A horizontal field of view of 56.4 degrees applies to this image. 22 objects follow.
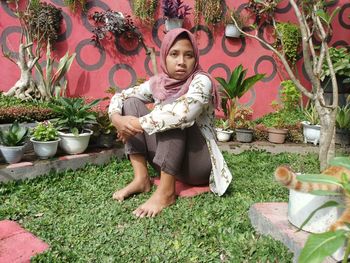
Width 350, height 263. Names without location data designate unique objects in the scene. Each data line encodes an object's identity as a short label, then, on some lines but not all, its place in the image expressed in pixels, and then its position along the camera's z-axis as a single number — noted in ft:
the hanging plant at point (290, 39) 17.94
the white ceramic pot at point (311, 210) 4.71
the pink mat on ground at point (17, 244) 5.08
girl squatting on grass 6.73
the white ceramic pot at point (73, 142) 10.05
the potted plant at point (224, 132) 14.73
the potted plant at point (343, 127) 14.60
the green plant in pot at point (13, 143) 8.86
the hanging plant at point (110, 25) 15.96
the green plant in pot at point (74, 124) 10.09
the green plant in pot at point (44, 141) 9.48
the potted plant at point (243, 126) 14.61
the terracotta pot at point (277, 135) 14.65
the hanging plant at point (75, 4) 15.75
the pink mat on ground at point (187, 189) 7.93
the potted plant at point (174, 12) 16.38
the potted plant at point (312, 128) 14.76
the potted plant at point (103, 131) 11.07
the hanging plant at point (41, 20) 14.87
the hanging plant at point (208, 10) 17.17
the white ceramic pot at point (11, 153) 8.83
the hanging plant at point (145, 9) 16.37
